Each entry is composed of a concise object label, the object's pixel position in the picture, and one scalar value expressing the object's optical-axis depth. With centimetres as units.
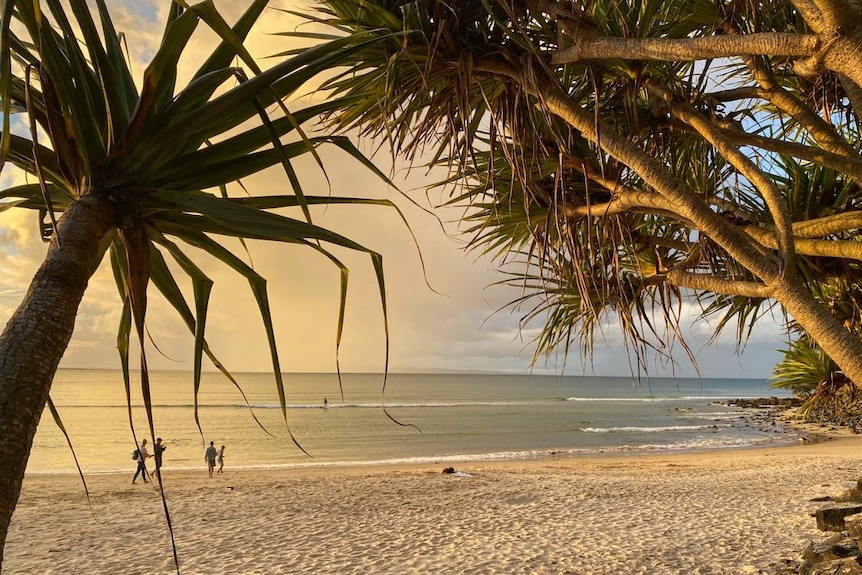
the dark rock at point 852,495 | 551
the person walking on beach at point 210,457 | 1412
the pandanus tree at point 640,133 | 218
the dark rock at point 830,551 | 368
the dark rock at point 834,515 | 513
